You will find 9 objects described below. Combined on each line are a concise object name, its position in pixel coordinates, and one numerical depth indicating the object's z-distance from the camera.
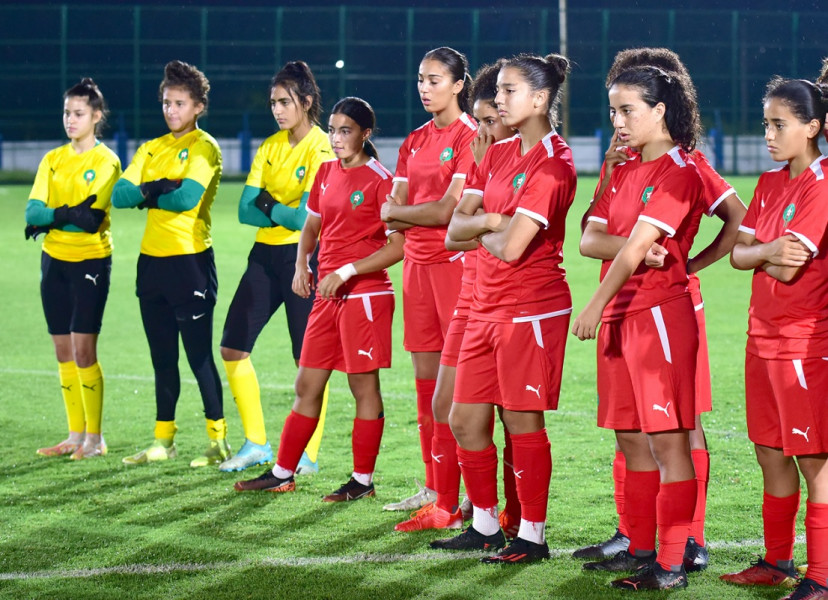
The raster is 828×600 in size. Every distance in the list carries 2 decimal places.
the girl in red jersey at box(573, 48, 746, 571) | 7.88
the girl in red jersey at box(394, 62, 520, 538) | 8.55
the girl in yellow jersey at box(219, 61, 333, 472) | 10.92
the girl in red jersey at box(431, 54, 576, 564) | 7.77
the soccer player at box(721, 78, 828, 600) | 7.00
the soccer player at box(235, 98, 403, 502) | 9.89
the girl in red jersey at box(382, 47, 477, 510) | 9.30
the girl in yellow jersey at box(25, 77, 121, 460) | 11.86
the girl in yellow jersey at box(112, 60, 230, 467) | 11.41
